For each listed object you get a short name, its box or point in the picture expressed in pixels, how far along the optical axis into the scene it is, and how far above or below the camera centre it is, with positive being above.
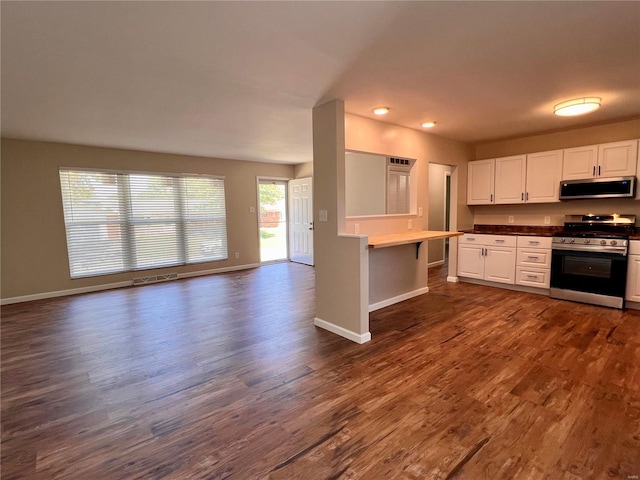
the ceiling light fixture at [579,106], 3.18 +0.99
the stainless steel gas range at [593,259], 3.76 -0.69
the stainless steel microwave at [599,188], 3.88 +0.20
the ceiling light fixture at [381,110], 3.31 +1.04
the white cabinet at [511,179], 4.78 +0.41
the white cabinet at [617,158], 3.87 +0.55
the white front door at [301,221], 7.20 -0.25
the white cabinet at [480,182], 5.11 +0.40
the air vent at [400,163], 4.17 +0.60
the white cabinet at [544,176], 4.45 +0.41
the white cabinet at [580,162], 4.15 +0.55
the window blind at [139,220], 5.08 -0.11
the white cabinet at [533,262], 4.35 -0.79
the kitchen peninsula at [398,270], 3.89 -0.83
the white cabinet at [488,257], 4.67 -0.79
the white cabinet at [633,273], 3.69 -0.83
